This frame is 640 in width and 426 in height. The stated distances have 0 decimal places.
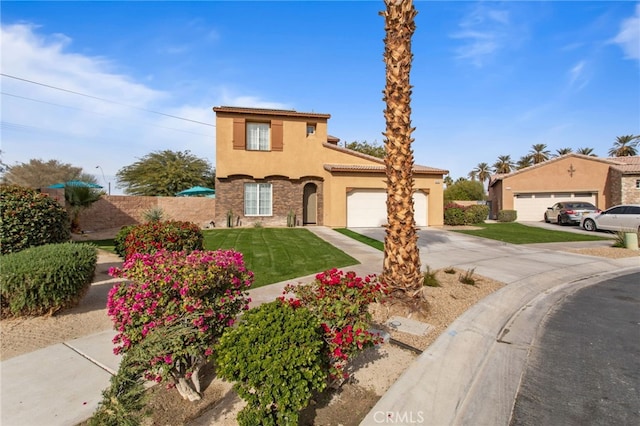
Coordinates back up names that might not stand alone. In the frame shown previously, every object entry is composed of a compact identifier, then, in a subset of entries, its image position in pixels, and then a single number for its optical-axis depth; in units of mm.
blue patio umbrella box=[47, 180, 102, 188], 16358
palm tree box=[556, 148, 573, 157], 48625
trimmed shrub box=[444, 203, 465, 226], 21125
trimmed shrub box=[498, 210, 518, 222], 26391
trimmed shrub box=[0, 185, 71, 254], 5719
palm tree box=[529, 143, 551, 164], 51519
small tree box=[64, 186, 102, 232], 16031
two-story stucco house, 19328
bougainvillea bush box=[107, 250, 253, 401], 2805
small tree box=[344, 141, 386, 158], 38622
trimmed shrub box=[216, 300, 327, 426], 2367
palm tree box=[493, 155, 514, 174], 58459
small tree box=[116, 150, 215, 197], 34562
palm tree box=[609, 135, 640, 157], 44031
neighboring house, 23694
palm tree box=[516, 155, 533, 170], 54688
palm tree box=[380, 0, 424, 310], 5602
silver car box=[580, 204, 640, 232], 16969
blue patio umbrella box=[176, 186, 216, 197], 26453
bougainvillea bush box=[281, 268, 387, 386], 2941
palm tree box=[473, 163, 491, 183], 66188
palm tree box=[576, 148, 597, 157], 48631
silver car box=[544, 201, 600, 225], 22109
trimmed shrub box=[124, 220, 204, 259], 6645
